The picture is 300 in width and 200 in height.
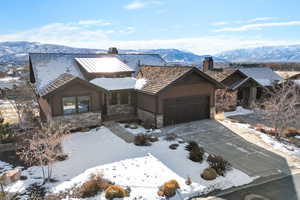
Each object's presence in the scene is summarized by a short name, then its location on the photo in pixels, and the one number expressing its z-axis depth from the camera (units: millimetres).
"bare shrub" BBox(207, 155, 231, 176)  11791
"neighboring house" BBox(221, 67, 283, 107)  27592
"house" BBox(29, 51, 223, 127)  18359
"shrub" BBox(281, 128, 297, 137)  18016
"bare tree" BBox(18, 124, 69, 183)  10852
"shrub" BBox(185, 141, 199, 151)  14272
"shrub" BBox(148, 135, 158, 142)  15884
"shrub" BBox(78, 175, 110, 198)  9695
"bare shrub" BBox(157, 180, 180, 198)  9781
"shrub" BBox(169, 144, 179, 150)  14630
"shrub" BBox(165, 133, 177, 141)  16112
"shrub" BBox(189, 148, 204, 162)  12898
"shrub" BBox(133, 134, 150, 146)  15284
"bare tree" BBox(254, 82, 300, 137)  16797
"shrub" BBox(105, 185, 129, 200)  9555
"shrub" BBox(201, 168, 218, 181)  11047
